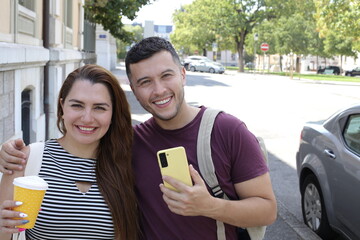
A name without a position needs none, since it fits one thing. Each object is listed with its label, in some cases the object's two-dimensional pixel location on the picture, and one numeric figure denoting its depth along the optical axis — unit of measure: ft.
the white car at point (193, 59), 168.70
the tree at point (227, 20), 169.68
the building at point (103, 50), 116.57
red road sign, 131.54
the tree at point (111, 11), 48.37
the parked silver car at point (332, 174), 13.94
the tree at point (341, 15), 72.25
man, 6.30
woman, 6.99
